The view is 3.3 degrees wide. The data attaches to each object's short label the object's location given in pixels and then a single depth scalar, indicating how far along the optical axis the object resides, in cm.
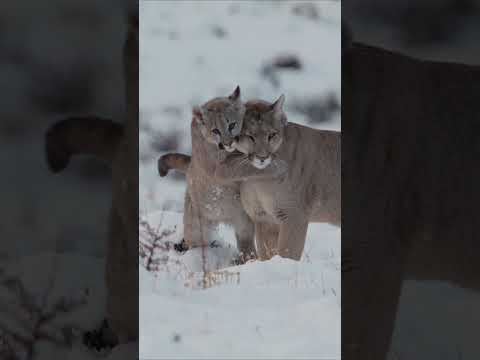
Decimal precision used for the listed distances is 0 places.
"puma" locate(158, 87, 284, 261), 3008
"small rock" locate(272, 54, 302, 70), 3004
